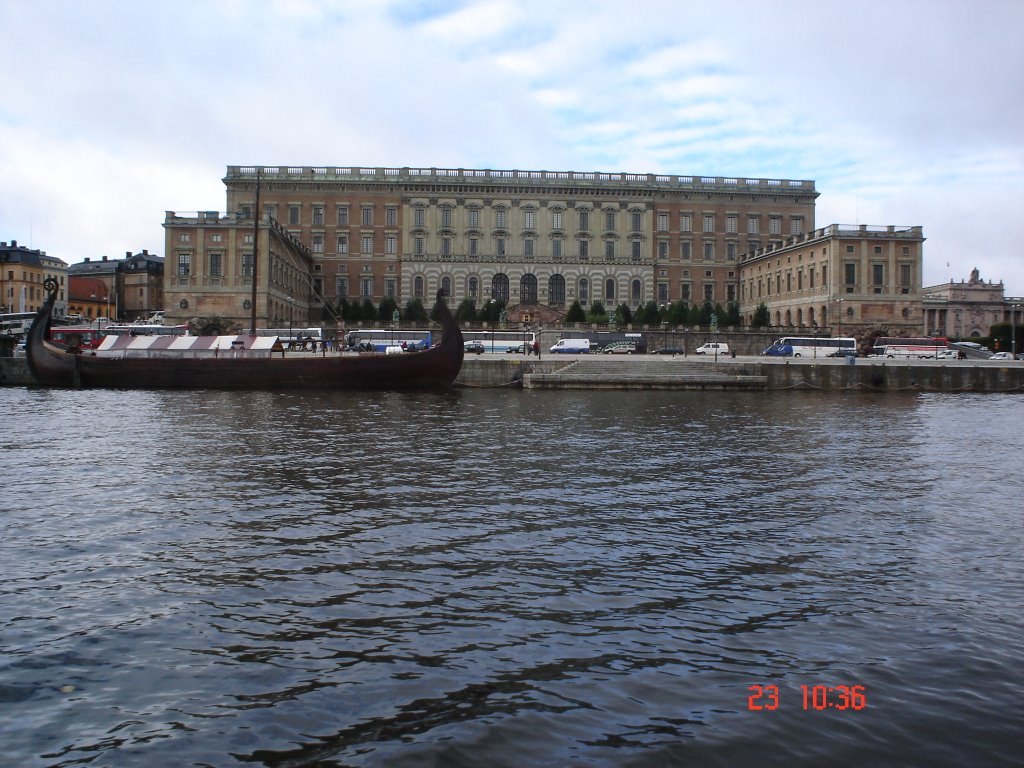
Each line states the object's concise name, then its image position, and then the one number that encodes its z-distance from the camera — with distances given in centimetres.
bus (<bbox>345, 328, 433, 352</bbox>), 6906
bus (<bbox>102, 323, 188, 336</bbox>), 6812
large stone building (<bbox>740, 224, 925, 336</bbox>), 8044
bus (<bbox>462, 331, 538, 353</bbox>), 6981
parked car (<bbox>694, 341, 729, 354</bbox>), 6712
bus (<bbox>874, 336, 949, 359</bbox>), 6525
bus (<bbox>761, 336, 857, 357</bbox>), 6681
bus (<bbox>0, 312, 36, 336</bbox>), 8104
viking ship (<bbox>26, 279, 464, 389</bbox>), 4534
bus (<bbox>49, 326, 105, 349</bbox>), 6824
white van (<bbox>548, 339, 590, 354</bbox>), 6719
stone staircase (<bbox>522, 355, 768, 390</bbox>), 4856
